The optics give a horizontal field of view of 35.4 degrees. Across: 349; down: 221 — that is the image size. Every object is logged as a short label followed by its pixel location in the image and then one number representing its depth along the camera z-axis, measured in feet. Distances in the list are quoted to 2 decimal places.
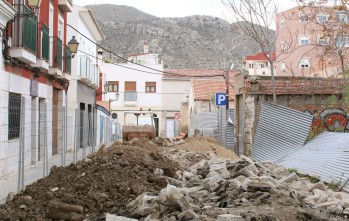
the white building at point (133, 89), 190.60
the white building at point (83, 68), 91.35
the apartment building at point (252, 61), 272.15
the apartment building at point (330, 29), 72.69
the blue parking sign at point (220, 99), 84.94
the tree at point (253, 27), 74.75
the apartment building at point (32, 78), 32.96
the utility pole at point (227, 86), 88.39
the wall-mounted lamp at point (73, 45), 67.51
